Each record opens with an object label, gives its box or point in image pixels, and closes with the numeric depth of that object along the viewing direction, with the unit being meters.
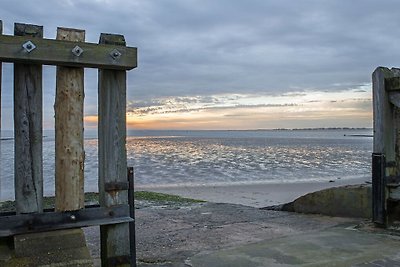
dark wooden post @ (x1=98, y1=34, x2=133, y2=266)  3.48
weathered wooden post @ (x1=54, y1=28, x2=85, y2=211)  3.31
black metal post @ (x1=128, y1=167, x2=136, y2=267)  3.66
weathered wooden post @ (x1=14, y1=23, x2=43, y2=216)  3.14
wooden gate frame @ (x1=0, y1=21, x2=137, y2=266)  3.14
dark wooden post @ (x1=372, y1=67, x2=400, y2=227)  6.18
